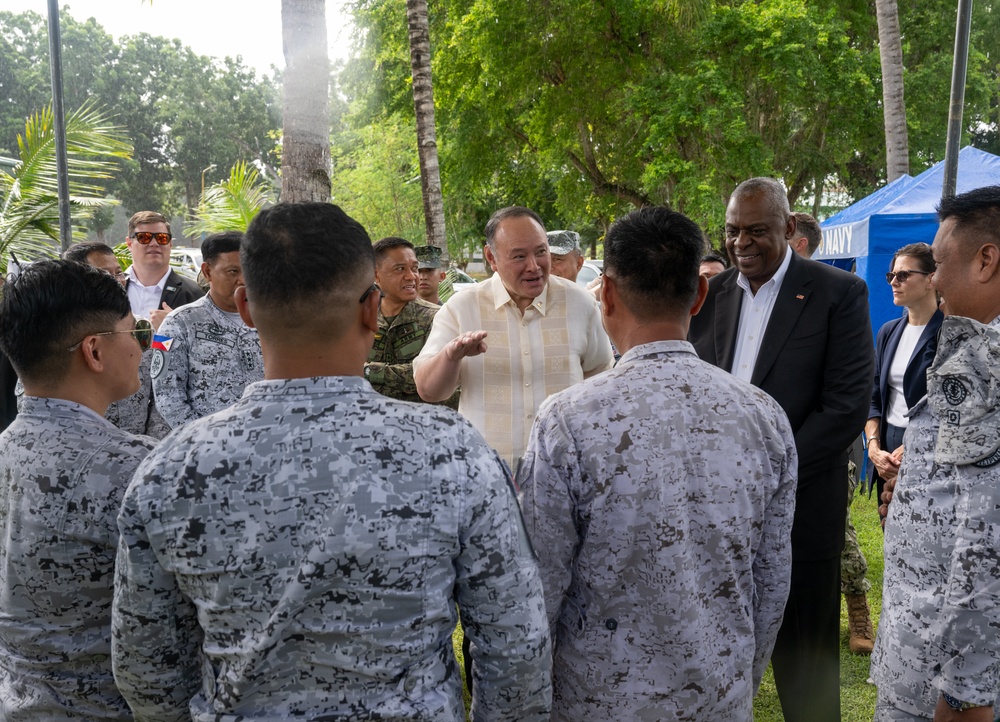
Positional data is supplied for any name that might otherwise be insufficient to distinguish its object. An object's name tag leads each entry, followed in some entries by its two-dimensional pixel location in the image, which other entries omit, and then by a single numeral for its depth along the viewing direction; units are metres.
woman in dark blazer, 4.84
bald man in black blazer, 3.03
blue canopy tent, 7.86
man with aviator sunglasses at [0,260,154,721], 1.83
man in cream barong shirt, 3.43
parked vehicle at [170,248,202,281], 22.45
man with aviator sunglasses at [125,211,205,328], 5.74
